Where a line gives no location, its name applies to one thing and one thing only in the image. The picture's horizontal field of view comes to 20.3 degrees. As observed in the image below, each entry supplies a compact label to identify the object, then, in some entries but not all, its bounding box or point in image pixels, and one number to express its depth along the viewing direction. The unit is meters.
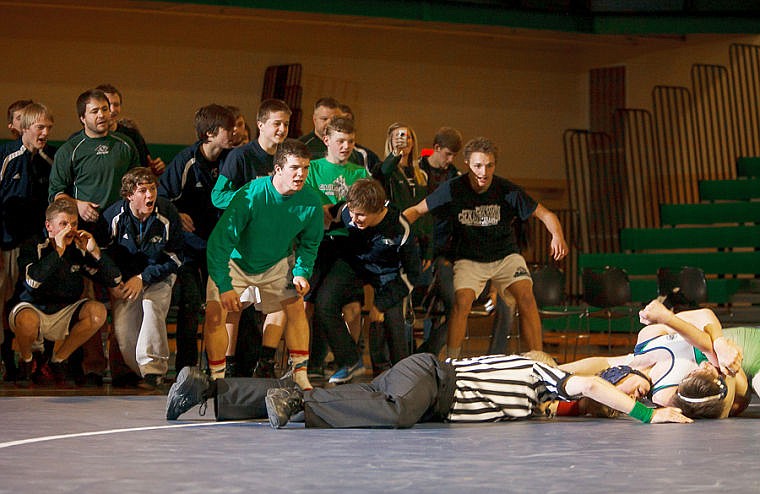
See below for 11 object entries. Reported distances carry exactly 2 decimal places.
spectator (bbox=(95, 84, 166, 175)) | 15.34
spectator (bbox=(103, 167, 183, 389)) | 13.52
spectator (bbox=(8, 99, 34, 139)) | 14.70
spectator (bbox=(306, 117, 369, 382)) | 14.04
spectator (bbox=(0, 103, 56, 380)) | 14.47
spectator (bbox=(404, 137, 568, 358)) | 14.97
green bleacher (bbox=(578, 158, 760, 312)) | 21.82
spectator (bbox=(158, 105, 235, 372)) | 14.15
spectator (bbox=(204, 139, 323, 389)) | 12.62
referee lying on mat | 9.78
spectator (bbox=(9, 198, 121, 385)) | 13.51
